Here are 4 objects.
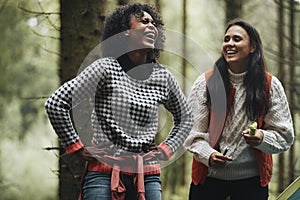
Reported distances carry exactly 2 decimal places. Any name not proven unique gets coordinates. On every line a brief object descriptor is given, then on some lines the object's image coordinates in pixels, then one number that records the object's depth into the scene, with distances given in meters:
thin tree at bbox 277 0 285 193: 8.96
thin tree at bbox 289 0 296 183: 8.66
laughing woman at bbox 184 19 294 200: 3.35
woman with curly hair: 3.01
